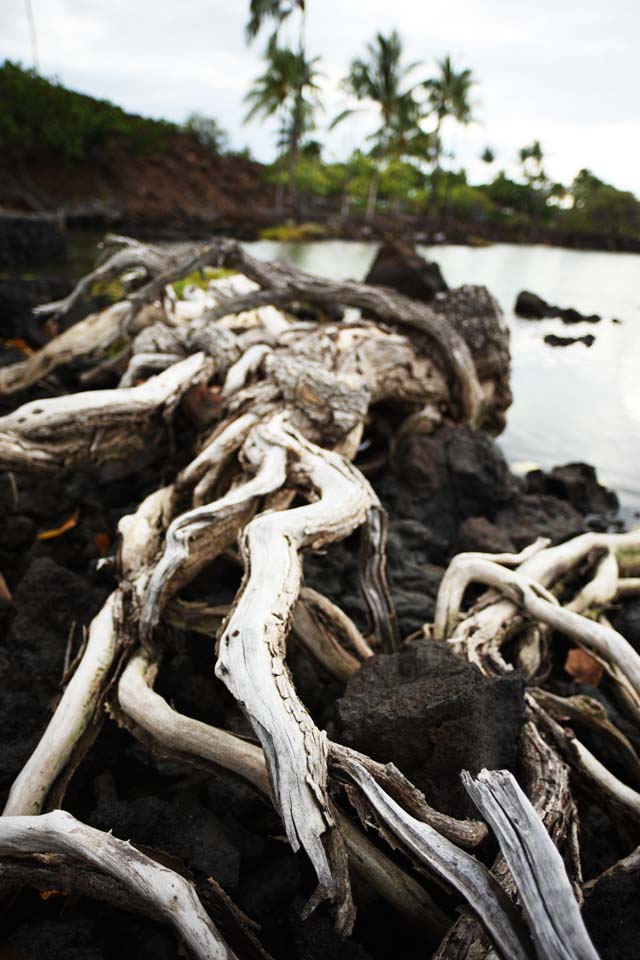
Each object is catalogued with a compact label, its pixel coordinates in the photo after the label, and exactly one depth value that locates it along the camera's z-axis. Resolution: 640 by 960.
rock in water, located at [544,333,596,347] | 10.27
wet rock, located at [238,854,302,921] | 1.50
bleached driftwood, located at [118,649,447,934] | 1.45
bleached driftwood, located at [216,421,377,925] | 1.31
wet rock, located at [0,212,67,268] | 12.50
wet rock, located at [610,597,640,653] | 2.72
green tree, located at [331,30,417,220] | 42.78
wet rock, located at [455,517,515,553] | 3.19
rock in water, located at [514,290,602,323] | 12.32
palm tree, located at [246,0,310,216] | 33.75
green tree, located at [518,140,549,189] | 67.81
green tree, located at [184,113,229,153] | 51.19
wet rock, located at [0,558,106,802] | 1.86
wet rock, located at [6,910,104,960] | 1.30
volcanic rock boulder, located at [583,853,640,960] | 1.28
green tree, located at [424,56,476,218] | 47.41
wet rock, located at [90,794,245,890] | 1.51
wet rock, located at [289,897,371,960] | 1.35
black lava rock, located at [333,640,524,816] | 1.61
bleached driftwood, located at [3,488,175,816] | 1.61
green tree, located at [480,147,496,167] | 70.00
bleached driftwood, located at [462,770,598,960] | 1.05
